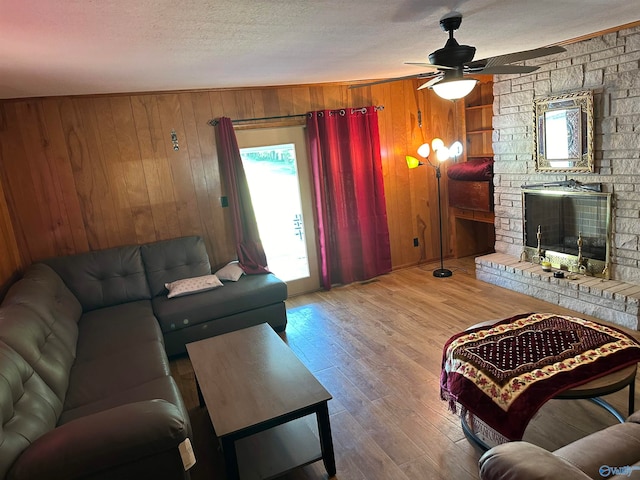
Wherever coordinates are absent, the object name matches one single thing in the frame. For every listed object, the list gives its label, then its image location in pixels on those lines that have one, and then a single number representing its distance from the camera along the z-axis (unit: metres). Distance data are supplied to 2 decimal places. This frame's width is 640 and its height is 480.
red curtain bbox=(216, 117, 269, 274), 4.48
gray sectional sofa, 1.70
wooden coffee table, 2.13
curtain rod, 4.48
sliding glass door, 4.77
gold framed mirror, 3.78
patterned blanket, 2.13
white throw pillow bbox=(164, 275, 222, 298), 3.98
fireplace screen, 3.88
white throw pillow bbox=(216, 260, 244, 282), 4.28
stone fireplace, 3.49
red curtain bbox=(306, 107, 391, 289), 4.96
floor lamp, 5.17
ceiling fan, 2.27
